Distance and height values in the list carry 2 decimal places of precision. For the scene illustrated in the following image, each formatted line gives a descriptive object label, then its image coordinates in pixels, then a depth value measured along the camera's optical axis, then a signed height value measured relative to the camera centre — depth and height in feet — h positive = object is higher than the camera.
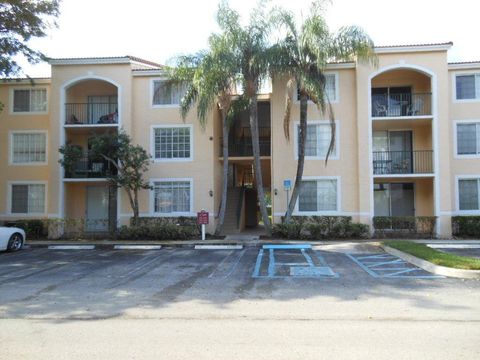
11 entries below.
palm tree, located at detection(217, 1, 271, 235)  59.41 +21.29
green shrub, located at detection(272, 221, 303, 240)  63.41 -3.95
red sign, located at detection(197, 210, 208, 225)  63.46 -2.22
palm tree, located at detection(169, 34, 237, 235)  59.06 +16.67
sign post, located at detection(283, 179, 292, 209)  68.54 +2.54
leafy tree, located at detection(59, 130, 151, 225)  64.75 +6.72
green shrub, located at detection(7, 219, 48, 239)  69.87 -3.62
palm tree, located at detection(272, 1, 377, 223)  59.06 +20.11
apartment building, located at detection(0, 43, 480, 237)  67.56 +9.51
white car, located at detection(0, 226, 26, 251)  51.11 -4.13
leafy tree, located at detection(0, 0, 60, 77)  56.34 +22.58
